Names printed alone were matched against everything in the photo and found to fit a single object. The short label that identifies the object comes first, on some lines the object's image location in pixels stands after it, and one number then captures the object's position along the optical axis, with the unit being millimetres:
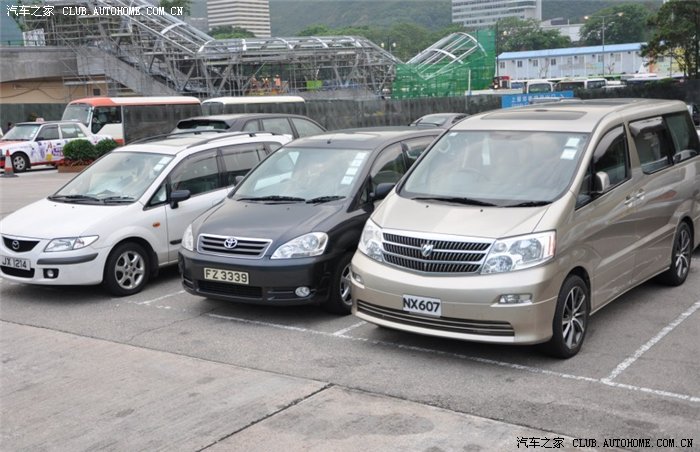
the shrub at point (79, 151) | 24219
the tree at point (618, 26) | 137000
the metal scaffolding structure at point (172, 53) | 49062
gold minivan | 5773
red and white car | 25109
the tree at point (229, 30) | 132750
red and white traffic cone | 24347
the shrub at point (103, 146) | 24538
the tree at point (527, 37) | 144750
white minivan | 8234
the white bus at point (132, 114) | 25094
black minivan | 7152
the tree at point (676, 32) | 32344
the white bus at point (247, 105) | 25500
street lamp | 135362
